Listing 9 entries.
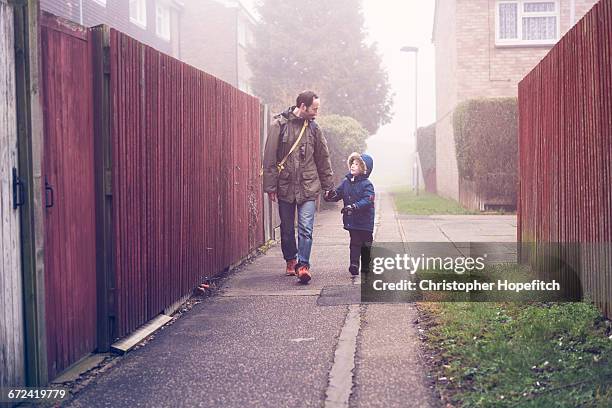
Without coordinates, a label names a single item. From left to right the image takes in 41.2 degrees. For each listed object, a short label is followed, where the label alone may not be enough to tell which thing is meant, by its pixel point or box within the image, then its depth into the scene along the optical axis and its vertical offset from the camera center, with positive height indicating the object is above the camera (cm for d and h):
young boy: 845 -14
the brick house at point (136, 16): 2220 +589
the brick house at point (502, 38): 2144 +393
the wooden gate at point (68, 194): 451 +0
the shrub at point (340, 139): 2031 +132
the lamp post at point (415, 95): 3136 +364
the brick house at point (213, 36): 3922 +756
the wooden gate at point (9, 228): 405 -16
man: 827 +26
